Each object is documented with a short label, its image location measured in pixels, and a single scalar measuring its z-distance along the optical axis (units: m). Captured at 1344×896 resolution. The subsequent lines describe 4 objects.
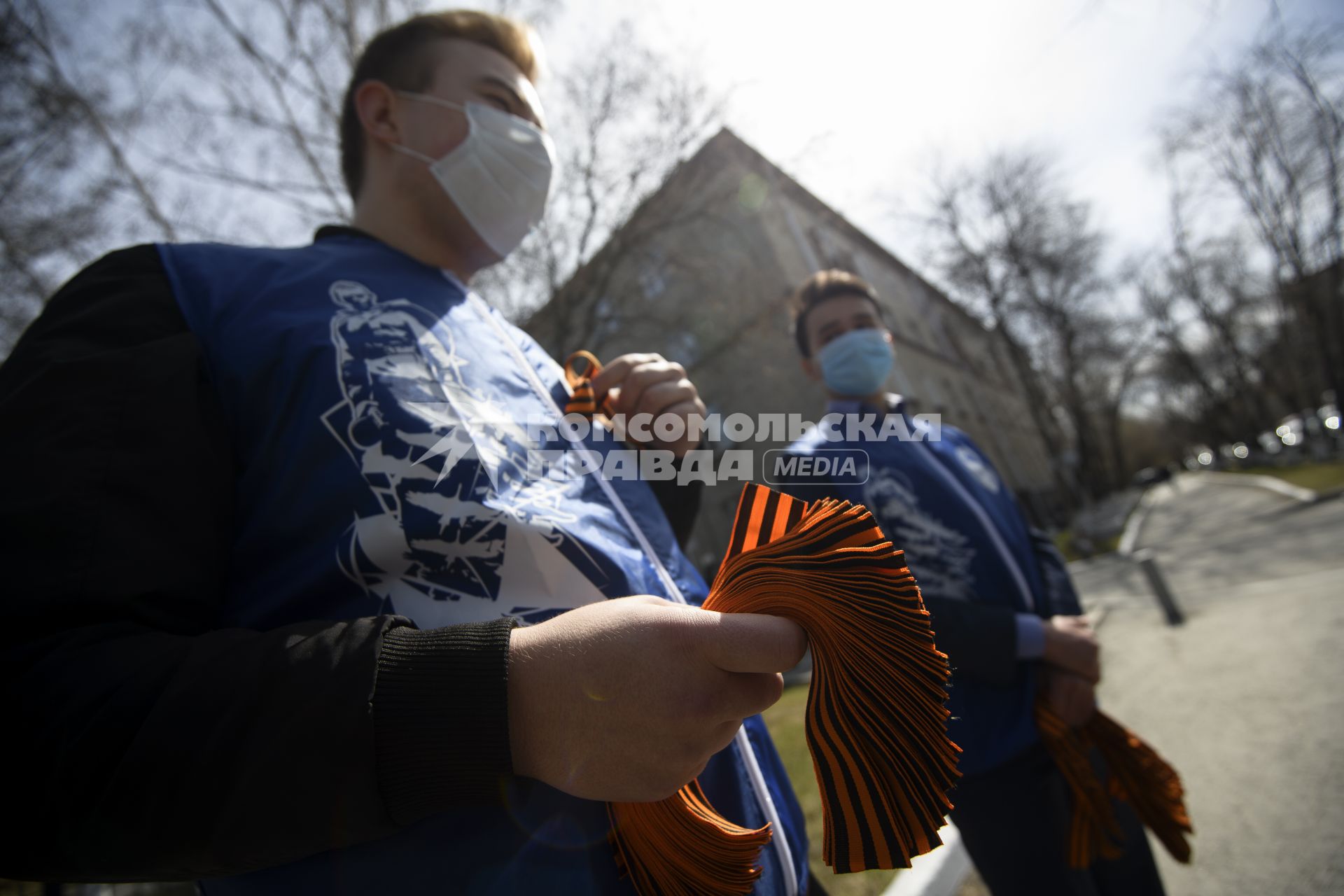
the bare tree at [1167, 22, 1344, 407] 15.77
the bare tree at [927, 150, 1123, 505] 19.33
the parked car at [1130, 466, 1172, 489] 43.20
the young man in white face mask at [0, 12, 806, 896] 0.61
